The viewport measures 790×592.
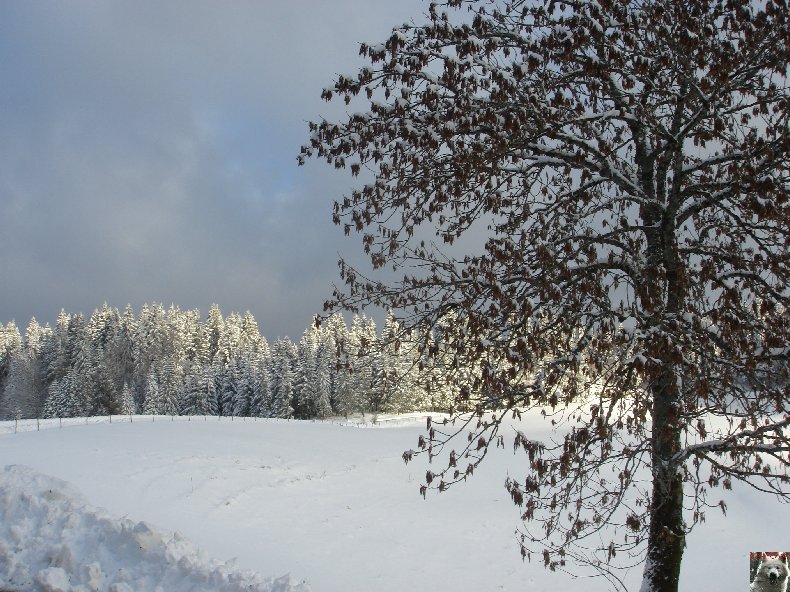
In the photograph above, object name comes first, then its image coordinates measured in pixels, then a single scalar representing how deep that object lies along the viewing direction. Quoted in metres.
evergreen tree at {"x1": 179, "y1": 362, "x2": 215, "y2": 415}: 66.69
